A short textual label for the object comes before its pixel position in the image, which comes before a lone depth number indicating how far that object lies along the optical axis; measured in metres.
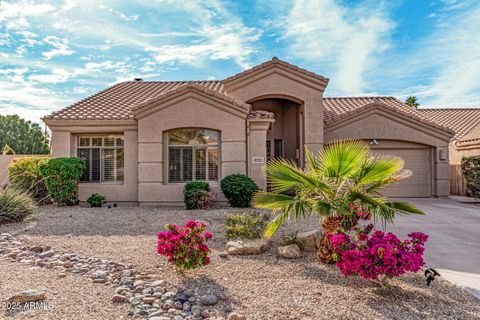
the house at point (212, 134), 12.81
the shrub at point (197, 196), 11.49
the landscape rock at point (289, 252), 5.87
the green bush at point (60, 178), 12.26
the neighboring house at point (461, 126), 17.20
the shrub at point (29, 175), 13.34
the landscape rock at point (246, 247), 6.09
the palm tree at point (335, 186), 4.94
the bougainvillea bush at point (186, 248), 4.92
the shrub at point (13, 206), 9.16
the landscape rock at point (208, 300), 4.02
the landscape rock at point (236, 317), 3.55
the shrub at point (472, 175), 13.95
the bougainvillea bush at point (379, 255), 4.06
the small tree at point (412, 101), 33.78
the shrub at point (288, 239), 6.45
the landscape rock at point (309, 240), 6.32
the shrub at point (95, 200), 12.49
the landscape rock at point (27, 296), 3.94
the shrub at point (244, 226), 6.71
